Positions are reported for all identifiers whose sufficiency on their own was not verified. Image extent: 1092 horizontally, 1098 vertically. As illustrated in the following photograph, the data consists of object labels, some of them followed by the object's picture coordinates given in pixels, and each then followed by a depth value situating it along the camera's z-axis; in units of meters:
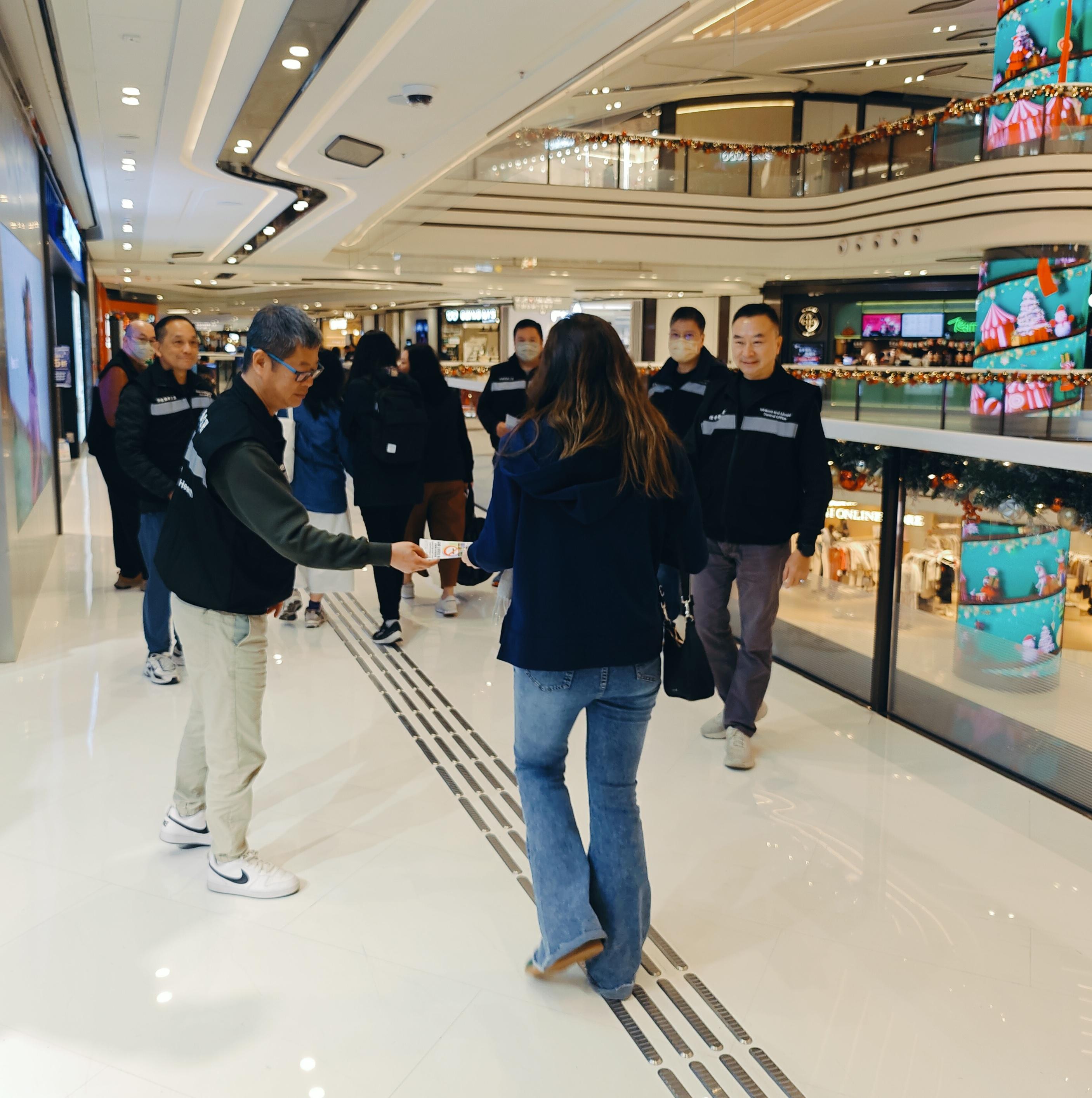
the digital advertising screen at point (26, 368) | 5.66
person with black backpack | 5.15
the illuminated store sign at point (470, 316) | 33.16
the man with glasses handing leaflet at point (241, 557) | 2.37
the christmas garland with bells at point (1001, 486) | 3.71
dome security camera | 7.10
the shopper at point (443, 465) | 5.51
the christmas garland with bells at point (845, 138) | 14.07
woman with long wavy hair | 2.04
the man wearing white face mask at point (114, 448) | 5.29
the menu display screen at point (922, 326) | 22.61
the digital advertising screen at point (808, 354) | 23.34
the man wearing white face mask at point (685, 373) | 4.32
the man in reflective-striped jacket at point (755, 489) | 3.48
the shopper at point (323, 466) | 5.20
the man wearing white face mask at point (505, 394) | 6.00
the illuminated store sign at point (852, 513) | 4.38
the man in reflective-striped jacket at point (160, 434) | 4.21
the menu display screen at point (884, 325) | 23.02
